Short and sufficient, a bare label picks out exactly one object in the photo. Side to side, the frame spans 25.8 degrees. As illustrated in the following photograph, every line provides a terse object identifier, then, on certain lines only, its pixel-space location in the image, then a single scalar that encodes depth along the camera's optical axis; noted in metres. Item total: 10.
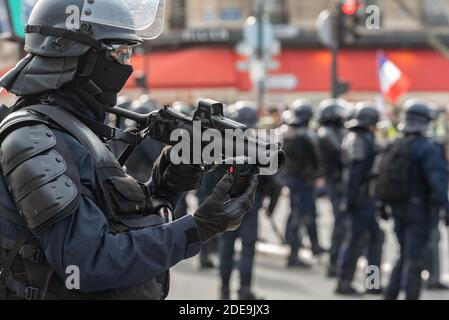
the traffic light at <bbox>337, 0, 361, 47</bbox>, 15.02
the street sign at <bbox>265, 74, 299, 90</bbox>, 20.24
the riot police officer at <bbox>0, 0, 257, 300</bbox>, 3.04
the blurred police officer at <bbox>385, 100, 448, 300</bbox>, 7.82
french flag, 16.16
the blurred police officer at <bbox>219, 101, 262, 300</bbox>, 8.91
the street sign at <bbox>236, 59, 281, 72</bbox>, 17.70
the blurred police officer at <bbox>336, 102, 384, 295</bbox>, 9.28
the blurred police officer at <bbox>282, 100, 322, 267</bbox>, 11.10
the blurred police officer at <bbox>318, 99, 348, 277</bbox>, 10.56
